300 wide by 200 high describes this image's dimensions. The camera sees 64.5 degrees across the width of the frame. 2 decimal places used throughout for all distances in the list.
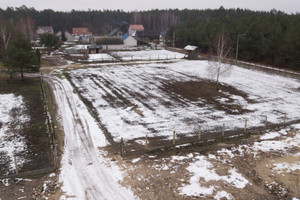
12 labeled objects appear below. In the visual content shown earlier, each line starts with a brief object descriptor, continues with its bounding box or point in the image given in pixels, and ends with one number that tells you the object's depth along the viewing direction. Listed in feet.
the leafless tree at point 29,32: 216.95
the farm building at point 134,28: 383.45
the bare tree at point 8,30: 140.56
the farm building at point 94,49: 210.30
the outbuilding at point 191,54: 188.93
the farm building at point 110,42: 238.89
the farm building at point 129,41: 262.88
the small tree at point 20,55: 100.83
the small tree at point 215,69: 126.63
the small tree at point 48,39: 211.49
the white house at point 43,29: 353.57
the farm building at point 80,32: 390.83
